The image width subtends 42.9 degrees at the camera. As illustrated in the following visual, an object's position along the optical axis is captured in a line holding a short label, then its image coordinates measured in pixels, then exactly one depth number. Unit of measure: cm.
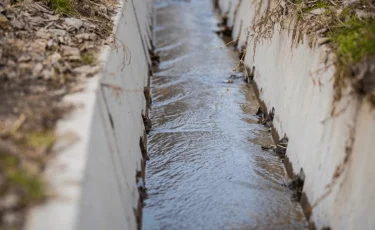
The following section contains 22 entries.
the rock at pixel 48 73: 384
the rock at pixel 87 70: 389
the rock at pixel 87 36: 479
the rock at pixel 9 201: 253
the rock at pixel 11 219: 244
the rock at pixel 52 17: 508
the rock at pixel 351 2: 485
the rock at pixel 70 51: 435
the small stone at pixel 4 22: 460
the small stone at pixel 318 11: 520
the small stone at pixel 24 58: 408
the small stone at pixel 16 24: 468
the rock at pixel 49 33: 463
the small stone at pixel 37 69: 388
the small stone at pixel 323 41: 456
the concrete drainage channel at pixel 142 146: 275
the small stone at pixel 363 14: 455
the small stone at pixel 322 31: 475
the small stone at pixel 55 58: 409
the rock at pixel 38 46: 431
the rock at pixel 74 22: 506
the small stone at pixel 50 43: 444
